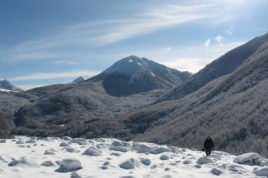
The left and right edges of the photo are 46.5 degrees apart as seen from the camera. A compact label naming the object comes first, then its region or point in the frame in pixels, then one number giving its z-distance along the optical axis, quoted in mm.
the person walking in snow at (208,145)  25634
